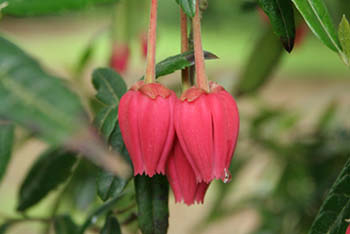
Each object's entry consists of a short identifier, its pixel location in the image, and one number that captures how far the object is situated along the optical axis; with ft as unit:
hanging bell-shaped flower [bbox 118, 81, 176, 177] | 1.18
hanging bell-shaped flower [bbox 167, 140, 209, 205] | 1.21
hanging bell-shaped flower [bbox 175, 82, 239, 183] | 1.18
